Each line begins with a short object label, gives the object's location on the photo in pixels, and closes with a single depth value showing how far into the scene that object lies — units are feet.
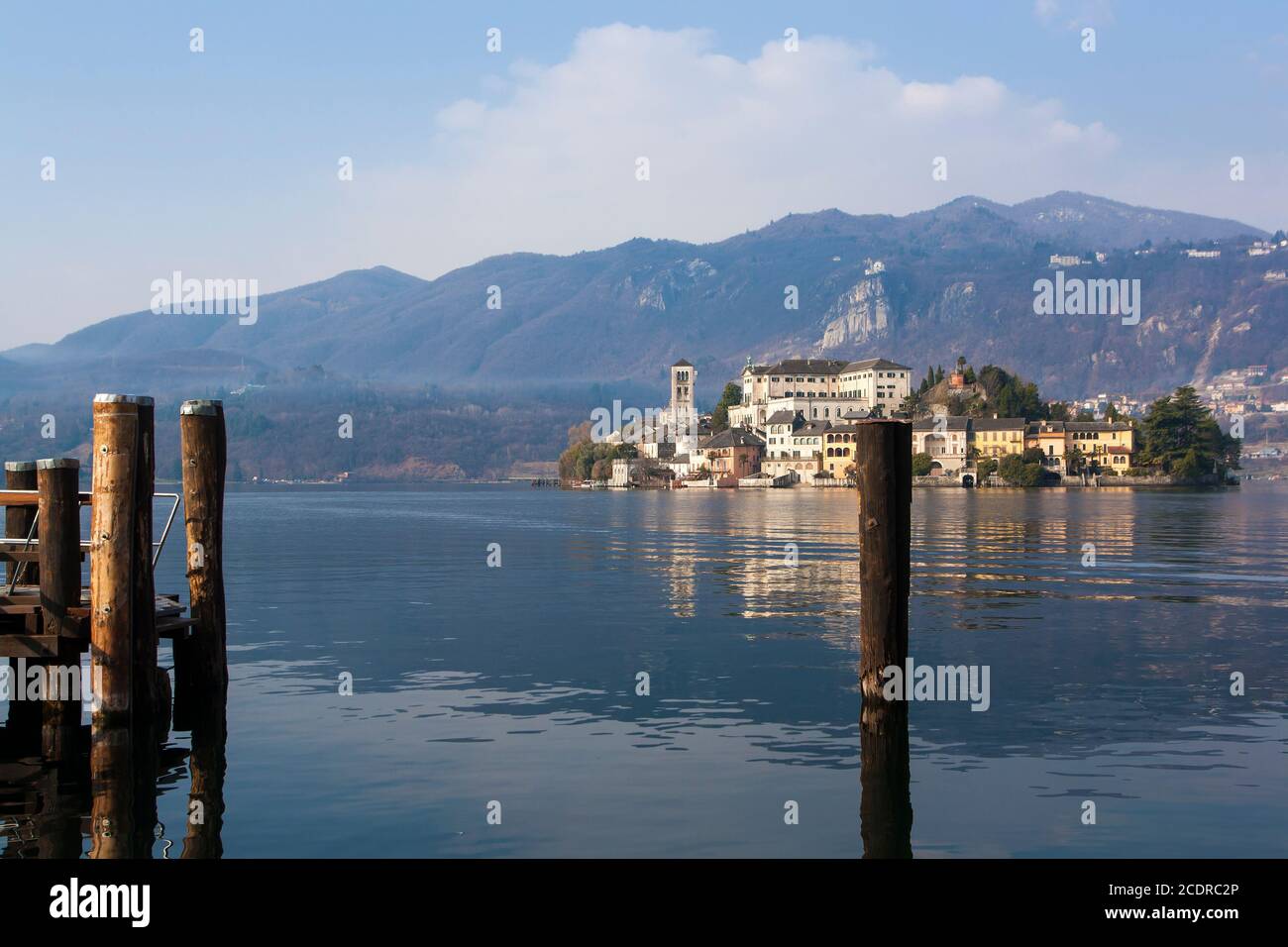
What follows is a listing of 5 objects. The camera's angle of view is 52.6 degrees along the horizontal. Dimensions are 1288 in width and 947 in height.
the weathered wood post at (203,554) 71.77
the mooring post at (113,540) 59.82
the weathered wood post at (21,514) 84.89
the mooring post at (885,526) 61.98
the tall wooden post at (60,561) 63.77
